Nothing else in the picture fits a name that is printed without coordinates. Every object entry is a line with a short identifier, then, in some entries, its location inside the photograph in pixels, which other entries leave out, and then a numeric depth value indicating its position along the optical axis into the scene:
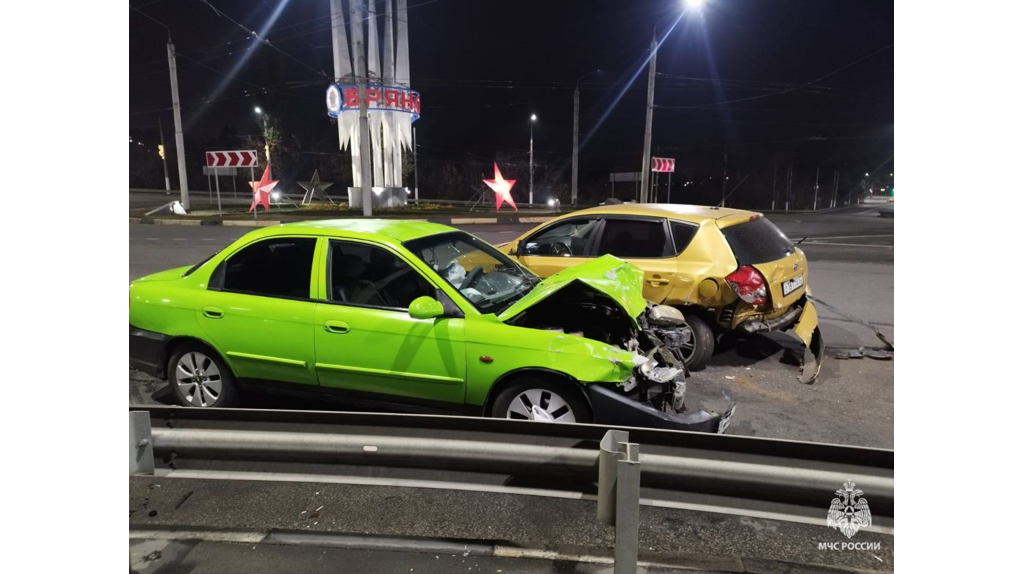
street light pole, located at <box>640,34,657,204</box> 19.18
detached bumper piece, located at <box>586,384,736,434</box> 2.90
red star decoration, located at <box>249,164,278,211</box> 20.36
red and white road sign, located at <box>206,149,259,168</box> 19.39
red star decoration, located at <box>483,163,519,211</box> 24.30
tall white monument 26.14
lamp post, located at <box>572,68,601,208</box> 29.48
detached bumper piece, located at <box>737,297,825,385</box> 4.59
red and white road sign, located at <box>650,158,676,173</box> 23.20
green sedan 3.06
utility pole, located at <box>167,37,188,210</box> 19.89
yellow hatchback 4.57
